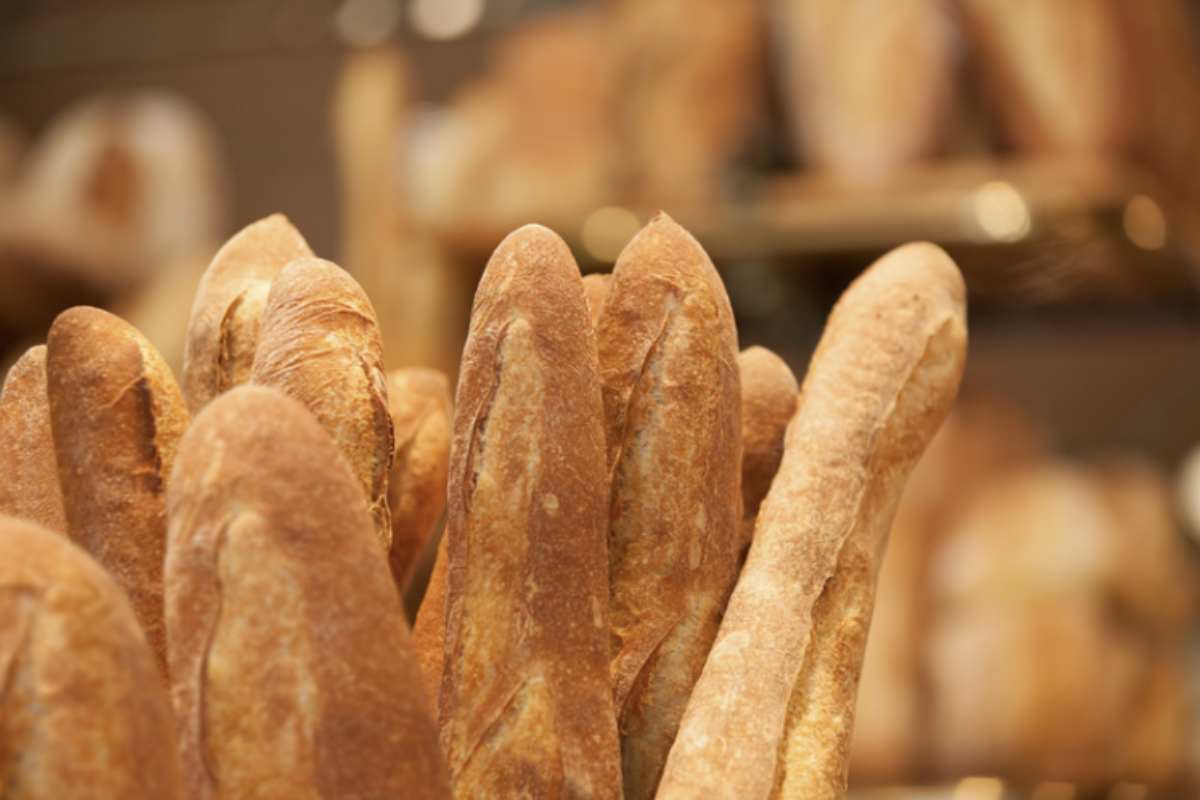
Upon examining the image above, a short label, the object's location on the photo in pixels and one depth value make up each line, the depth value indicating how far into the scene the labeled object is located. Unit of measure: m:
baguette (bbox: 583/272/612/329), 1.15
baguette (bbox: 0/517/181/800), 0.88
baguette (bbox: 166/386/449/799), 0.93
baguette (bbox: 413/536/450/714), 1.11
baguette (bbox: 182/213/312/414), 1.12
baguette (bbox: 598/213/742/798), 1.08
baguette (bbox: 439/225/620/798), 1.02
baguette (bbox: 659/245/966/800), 1.03
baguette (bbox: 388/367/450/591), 1.20
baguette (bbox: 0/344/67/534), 1.08
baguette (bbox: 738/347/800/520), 1.19
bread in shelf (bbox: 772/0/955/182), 2.75
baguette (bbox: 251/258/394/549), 1.03
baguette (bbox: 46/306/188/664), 1.06
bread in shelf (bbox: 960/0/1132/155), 2.64
